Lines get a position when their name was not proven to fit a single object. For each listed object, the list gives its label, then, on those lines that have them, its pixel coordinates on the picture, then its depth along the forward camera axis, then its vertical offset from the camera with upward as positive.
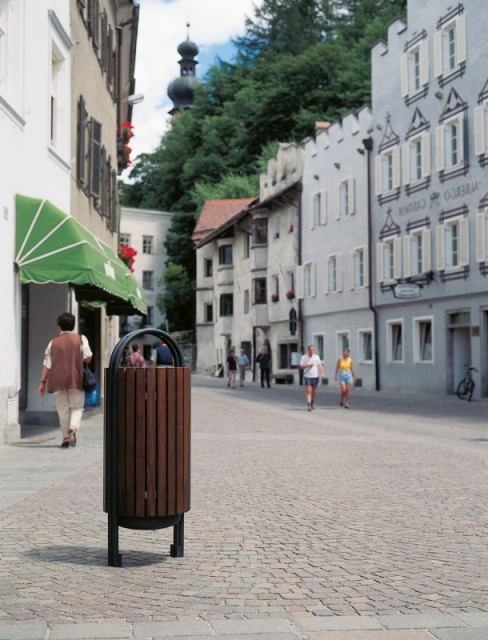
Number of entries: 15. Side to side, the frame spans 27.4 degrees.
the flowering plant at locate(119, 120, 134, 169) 28.19 +6.49
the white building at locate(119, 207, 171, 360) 85.38 +10.53
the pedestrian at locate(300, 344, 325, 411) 25.31 -0.10
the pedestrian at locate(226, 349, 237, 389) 43.16 -0.07
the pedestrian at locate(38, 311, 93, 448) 13.28 -0.10
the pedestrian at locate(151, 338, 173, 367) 27.84 +0.24
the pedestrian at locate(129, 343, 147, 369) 26.06 +0.16
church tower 122.50 +35.21
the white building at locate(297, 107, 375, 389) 41.41 +5.28
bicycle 29.88 -0.67
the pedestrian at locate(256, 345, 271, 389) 44.06 +0.10
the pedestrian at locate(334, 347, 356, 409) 26.55 -0.24
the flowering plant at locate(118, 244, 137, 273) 27.16 +3.03
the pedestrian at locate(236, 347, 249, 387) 47.44 +0.11
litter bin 5.85 -0.47
